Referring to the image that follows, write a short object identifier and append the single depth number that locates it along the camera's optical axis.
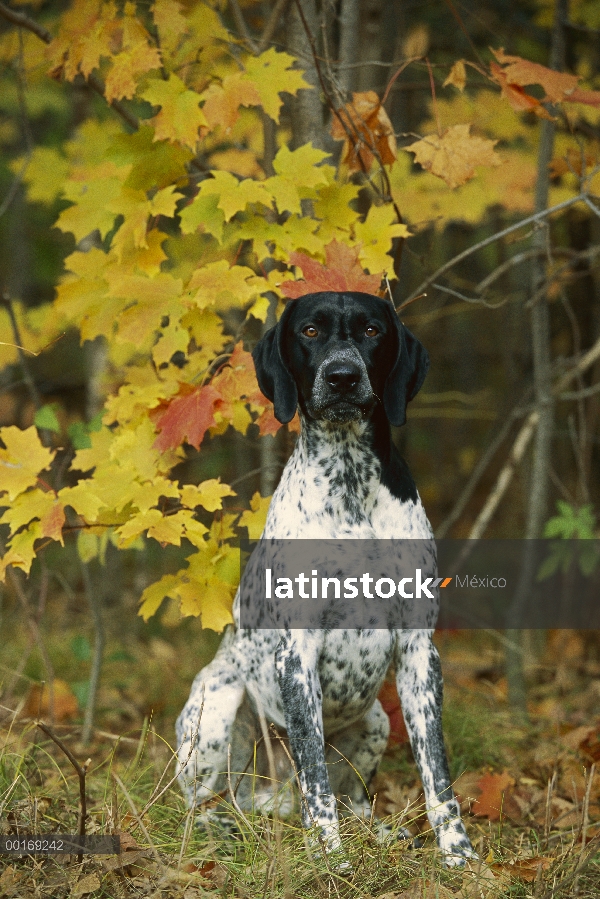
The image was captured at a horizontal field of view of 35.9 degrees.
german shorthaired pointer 3.11
